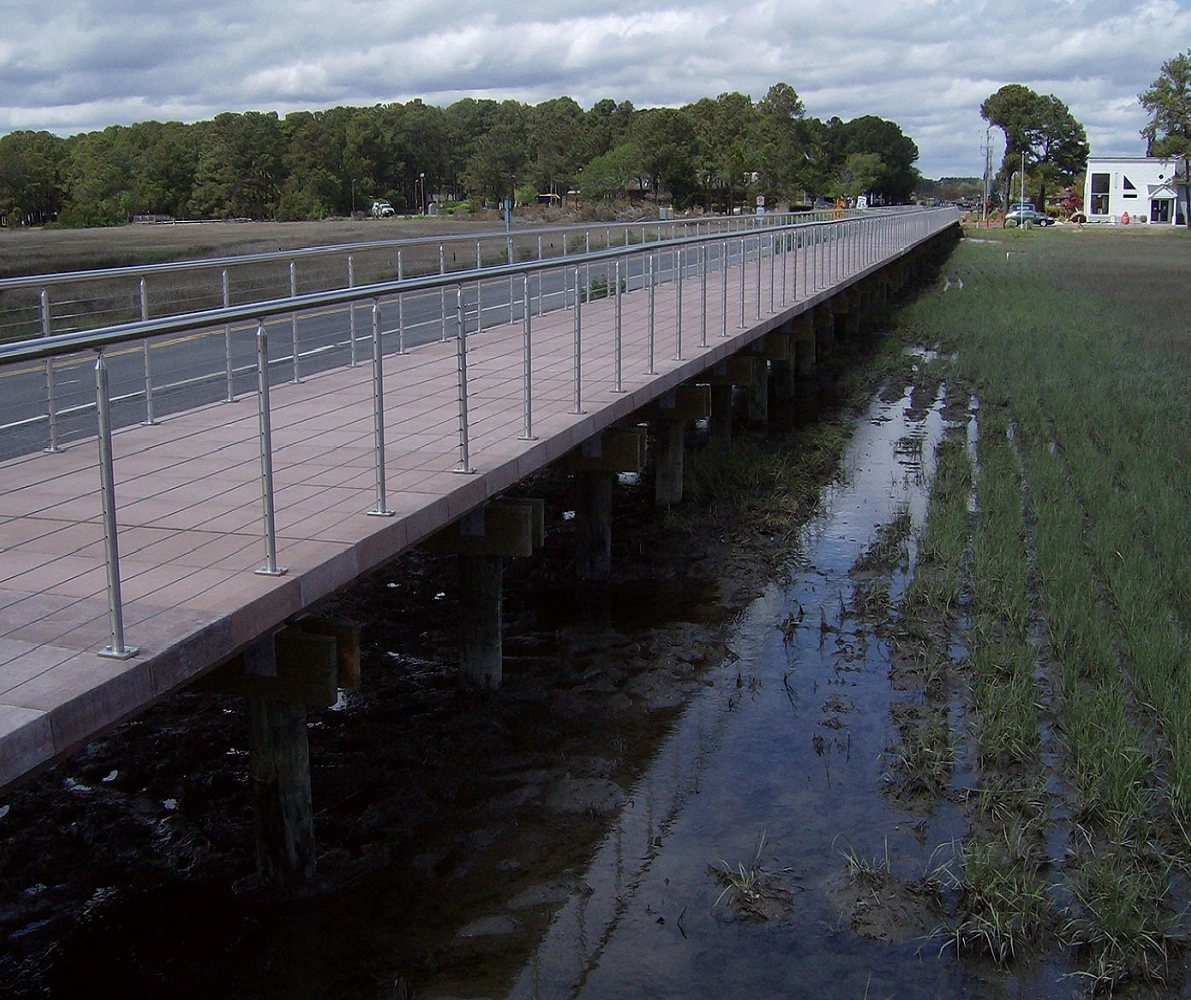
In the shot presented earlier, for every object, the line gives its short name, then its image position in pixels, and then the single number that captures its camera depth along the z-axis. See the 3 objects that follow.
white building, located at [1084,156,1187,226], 121.38
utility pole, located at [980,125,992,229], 123.79
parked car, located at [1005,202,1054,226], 116.44
